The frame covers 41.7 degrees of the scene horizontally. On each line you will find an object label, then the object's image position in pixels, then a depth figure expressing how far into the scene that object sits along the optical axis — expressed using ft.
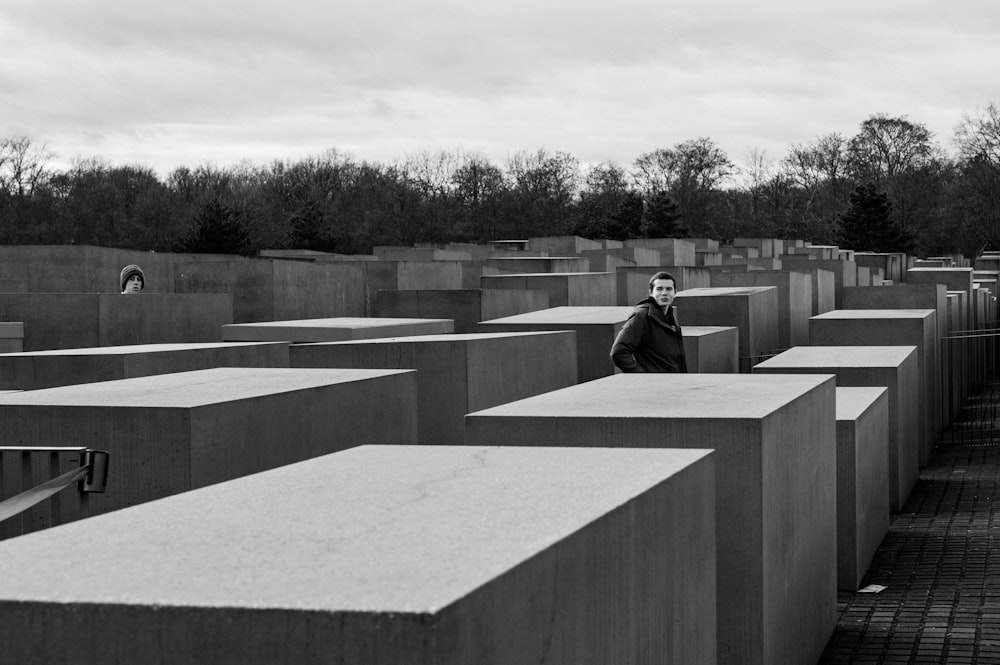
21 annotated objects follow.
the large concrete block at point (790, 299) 47.98
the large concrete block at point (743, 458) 15.12
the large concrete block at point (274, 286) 57.93
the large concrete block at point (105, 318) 42.29
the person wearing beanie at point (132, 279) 39.06
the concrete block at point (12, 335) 40.14
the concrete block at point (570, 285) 55.57
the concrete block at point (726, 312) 39.47
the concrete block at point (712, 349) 31.68
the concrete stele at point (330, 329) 33.53
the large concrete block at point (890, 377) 30.58
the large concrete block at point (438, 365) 26.61
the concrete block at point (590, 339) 34.19
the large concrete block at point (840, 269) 73.92
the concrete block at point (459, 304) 48.57
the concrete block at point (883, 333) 38.78
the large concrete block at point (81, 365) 23.79
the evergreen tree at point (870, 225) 201.16
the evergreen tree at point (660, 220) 208.95
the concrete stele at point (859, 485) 23.16
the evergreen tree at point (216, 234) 144.05
